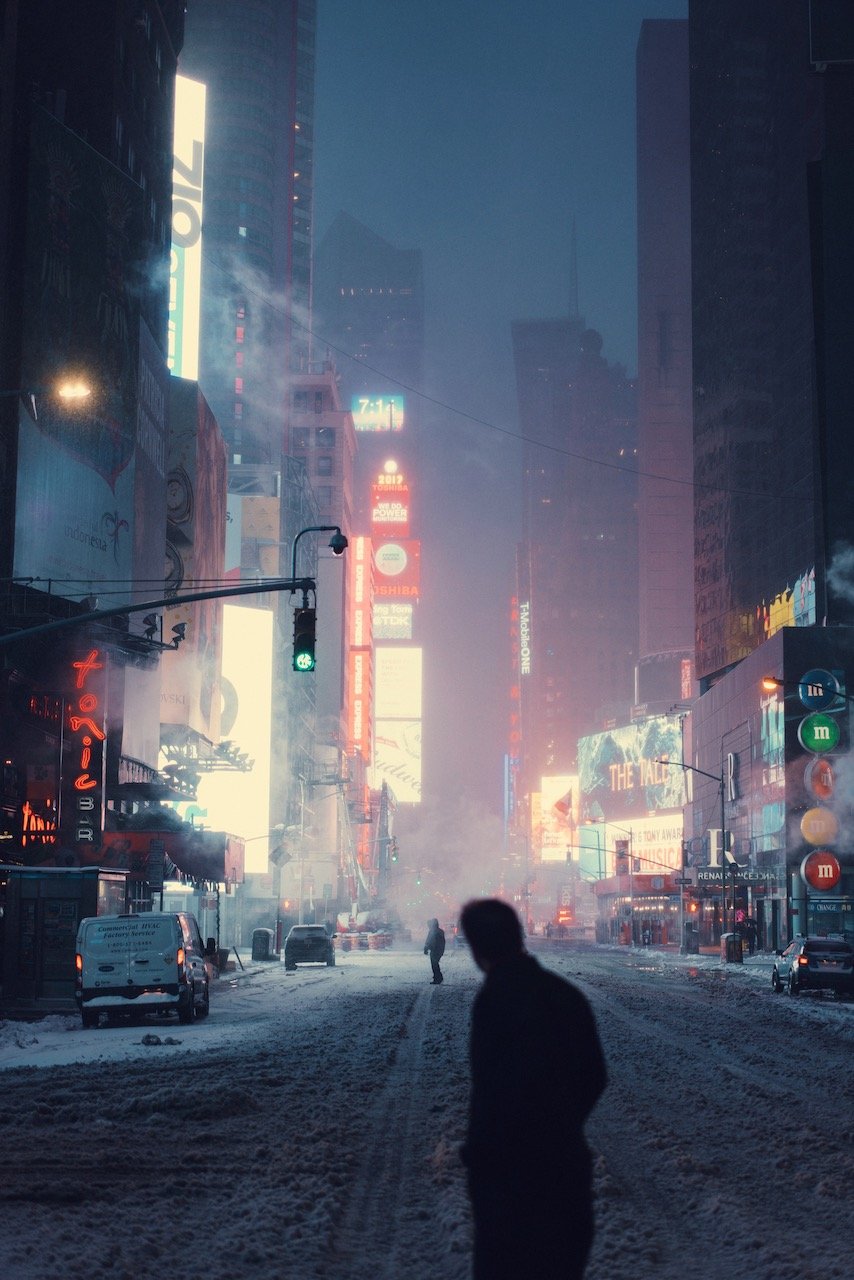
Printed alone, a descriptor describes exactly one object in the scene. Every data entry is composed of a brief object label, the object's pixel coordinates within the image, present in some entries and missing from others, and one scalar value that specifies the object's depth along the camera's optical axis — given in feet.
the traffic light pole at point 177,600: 73.26
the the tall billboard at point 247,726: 377.09
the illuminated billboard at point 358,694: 620.49
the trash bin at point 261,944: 209.46
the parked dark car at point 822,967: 127.75
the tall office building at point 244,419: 642.22
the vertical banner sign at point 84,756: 159.22
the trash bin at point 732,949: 217.56
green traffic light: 77.00
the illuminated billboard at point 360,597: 620.90
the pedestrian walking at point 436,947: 133.68
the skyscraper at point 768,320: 317.22
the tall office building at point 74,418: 157.07
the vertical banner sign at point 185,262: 281.13
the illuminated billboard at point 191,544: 258.37
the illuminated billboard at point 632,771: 569.23
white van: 88.84
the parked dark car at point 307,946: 183.15
